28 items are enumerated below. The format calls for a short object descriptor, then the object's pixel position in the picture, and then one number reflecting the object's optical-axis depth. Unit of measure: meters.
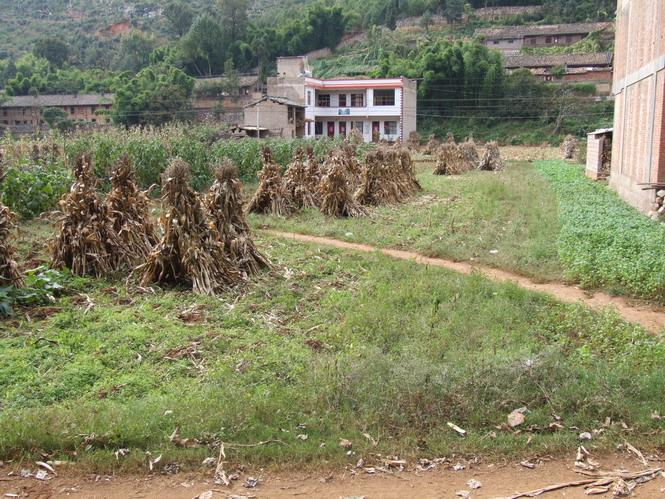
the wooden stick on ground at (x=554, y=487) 4.65
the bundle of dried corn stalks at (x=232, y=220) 10.38
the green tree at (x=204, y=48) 75.06
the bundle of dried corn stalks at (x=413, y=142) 46.92
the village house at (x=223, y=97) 57.44
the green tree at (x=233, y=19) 77.62
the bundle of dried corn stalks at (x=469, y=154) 34.47
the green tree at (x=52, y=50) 77.12
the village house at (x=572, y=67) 59.53
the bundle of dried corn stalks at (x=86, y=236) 9.98
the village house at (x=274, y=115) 47.00
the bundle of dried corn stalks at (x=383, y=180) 19.31
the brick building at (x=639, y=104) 16.42
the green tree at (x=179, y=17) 92.88
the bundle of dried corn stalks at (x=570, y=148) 42.09
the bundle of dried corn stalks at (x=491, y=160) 34.12
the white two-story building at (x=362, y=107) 53.62
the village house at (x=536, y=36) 73.69
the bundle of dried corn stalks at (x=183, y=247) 9.42
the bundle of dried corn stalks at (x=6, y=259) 8.28
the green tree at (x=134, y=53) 78.88
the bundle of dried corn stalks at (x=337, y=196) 16.69
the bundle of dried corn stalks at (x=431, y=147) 44.37
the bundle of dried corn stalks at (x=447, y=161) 30.95
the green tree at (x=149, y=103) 51.09
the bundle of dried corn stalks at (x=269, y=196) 16.70
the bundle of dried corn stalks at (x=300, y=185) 17.50
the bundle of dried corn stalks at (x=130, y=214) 10.63
